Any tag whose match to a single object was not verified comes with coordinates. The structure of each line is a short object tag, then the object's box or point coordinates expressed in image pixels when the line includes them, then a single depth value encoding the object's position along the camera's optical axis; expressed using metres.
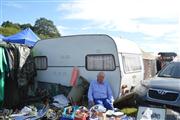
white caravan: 4.35
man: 4.28
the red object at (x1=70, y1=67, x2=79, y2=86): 4.56
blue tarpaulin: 6.91
